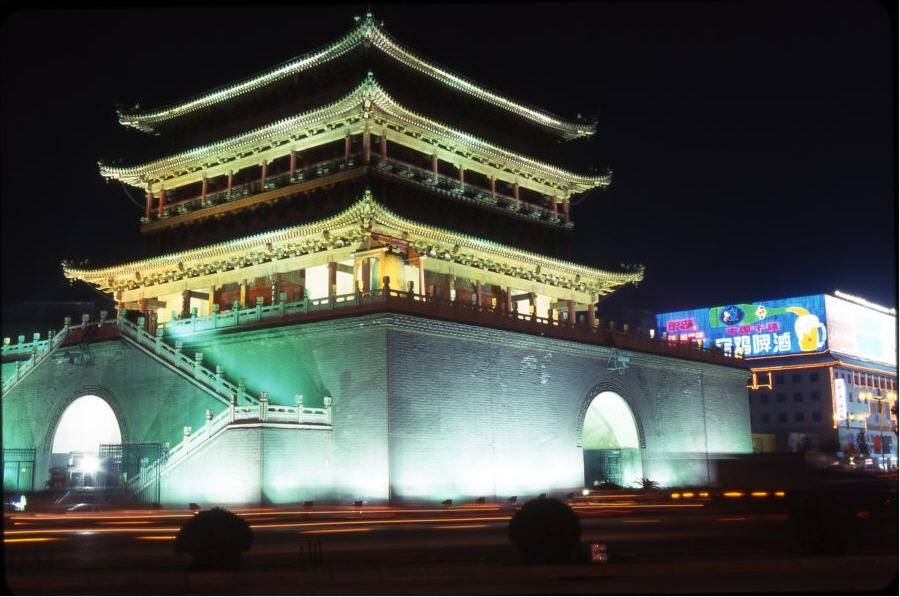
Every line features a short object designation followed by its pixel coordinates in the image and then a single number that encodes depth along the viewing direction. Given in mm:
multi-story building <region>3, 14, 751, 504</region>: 29281
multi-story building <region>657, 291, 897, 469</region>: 74438
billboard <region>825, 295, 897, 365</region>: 75312
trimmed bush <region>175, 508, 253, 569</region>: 13891
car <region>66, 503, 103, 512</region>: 25981
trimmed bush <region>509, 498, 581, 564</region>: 14273
